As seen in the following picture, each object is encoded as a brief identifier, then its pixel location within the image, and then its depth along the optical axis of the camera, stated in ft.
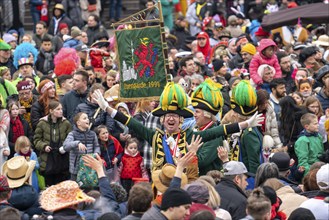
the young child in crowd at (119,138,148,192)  53.52
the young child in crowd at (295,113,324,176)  51.83
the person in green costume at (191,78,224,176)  45.37
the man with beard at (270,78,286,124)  57.84
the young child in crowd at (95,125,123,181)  53.57
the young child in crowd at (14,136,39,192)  52.37
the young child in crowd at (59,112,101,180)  52.08
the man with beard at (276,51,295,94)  64.59
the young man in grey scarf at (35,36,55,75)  74.69
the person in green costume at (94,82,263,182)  43.75
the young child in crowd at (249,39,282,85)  63.16
